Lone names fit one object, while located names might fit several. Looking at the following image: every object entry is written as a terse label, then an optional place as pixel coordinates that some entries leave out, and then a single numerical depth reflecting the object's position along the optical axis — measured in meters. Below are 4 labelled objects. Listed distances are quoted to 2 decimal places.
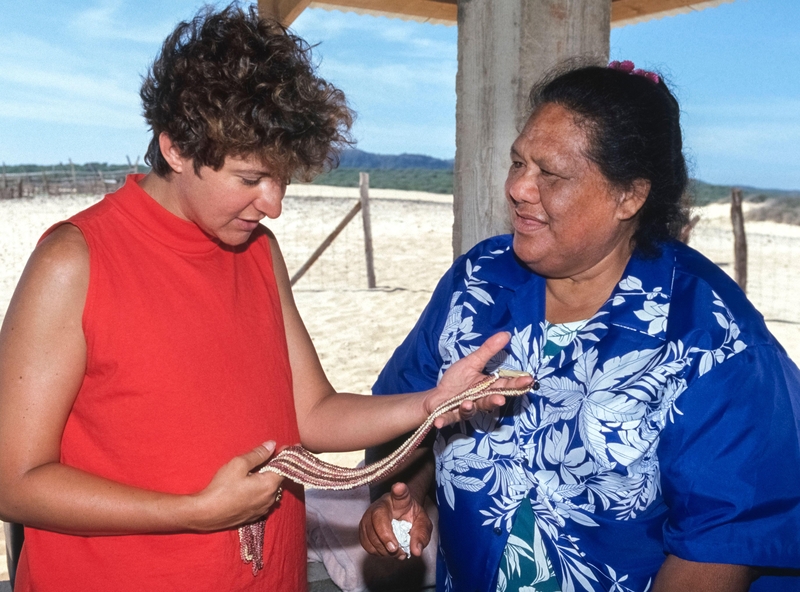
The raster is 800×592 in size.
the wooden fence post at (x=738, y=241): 12.00
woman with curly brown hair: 1.58
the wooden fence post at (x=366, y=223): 13.27
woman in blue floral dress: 1.85
